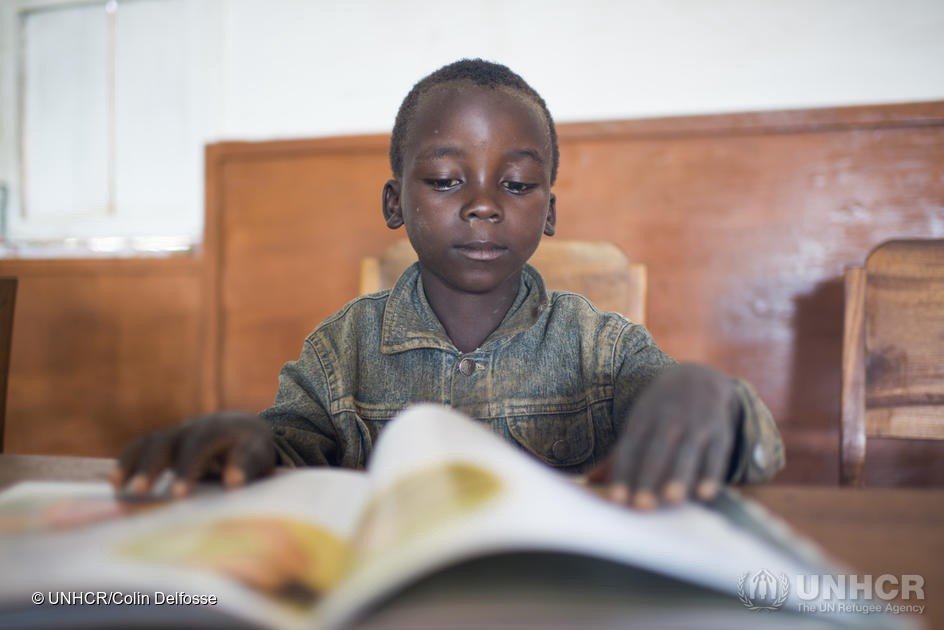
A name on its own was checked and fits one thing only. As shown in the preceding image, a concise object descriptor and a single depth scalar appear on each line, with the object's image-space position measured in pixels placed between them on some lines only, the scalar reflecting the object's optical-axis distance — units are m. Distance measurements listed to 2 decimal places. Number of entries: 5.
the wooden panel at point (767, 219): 1.13
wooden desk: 0.26
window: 1.56
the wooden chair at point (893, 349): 0.65
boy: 0.62
